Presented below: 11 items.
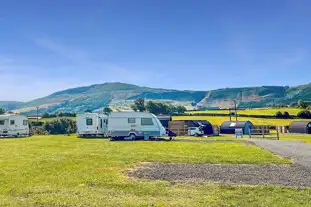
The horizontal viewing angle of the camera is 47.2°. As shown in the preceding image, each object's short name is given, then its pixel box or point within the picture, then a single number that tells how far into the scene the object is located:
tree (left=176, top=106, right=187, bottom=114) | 122.35
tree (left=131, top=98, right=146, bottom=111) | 105.51
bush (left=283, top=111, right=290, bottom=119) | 91.82
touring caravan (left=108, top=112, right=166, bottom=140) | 36.72
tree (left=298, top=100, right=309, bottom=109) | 109.90
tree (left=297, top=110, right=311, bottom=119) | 90.93
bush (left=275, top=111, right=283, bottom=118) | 93.00
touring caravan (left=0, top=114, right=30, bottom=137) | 43.41
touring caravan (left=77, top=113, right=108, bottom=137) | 41.91
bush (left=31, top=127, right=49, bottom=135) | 55.39
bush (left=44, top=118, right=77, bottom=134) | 71.35
